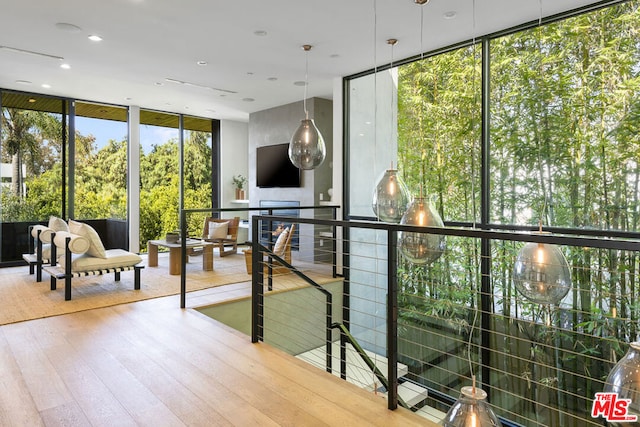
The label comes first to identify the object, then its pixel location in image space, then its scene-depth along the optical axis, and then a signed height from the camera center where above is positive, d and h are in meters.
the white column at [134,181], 7.95 +0.62
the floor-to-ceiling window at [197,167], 8.91 +1.01
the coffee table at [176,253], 6.14 -0.61
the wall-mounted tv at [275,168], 7.55 +0.85
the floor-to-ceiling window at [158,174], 8.22 +0.80
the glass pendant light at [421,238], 2.41 -0.15
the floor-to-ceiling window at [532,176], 3.52 +0.37
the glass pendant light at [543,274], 1.92 -0.28
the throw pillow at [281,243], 5.65 -0.40
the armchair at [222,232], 7.15 -0.34
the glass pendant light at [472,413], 1.62 -0.78
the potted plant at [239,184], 9.51 +0.69
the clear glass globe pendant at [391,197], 3.04 +0.12
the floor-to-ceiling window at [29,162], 6.68 +0.86
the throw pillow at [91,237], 4.88 -0.28
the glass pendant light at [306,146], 3.83 +0.62
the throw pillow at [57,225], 5.55 -0.15
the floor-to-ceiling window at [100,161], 7.45 +0.96
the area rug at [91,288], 4.25 -0.92
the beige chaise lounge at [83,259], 4.61 -0.53
